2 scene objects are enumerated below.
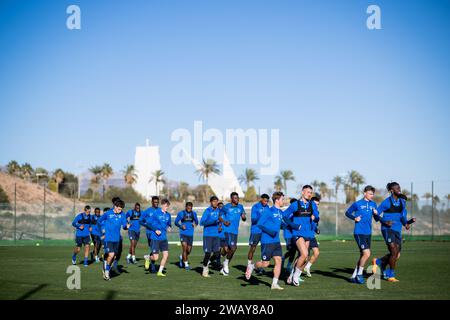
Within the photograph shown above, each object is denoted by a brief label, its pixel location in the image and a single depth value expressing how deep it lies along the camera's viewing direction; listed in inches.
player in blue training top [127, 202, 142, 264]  934.1
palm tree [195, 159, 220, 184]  3762.3
